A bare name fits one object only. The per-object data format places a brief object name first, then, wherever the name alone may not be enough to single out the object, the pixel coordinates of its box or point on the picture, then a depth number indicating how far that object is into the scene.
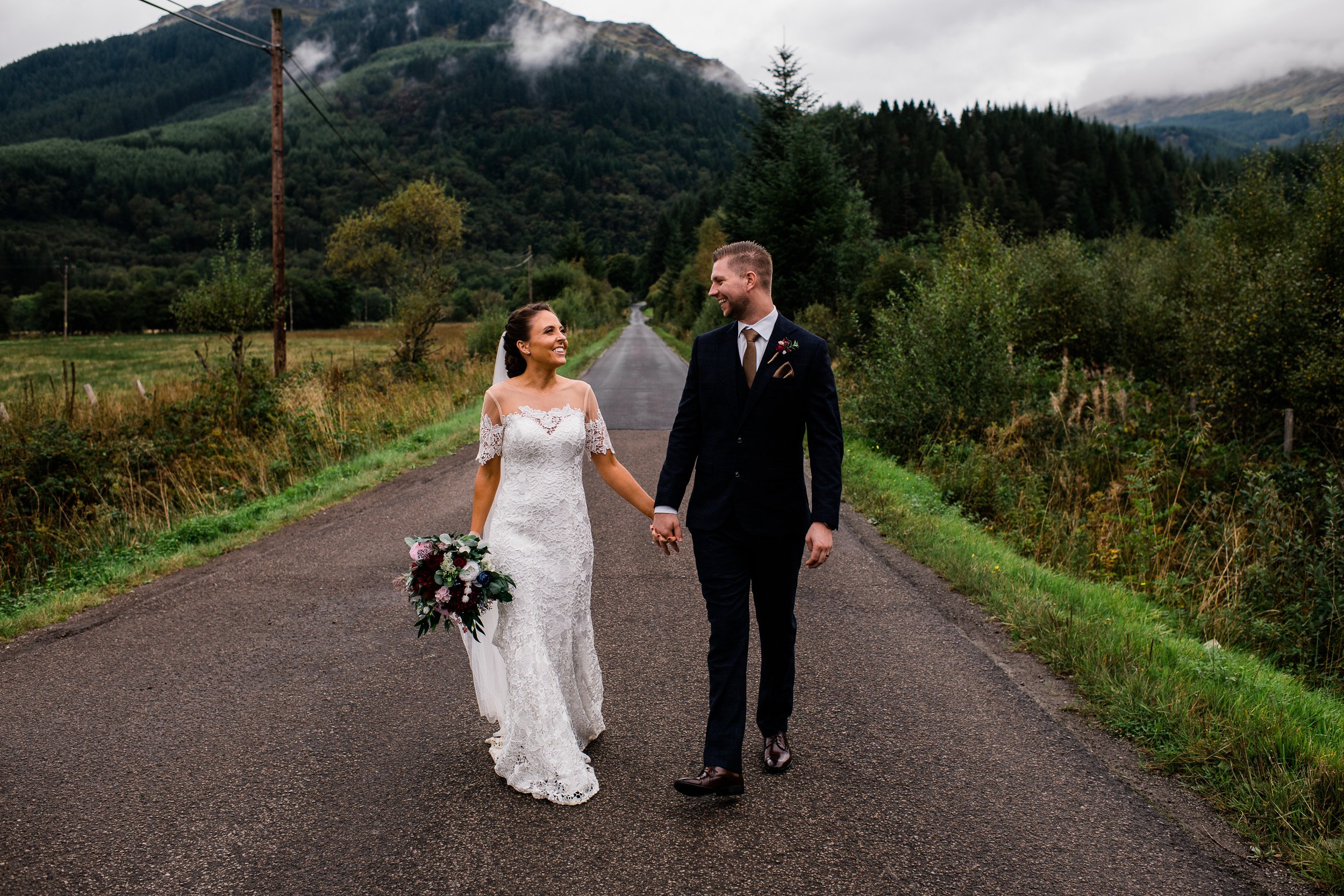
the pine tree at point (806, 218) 27.30
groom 3.40
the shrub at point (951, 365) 12.83
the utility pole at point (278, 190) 16.95
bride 3.54
